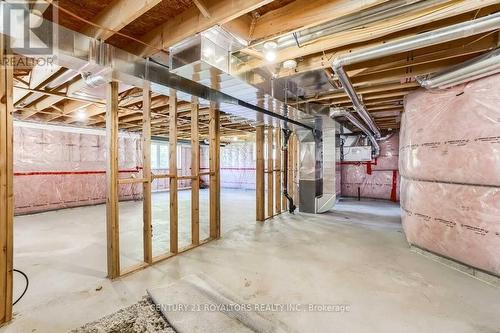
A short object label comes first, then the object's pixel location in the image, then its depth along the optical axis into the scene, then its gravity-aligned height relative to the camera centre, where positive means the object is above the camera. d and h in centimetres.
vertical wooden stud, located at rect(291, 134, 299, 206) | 591 -9
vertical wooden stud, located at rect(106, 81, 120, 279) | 236 -12
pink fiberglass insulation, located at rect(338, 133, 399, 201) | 741 -30
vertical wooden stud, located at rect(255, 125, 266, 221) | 466 -21
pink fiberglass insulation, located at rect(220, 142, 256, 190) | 1058 +3
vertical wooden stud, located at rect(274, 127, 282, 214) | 539 -18
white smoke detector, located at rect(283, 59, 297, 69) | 254 +111
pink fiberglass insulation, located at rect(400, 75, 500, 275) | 225 -7
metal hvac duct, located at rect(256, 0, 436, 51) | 159 +108
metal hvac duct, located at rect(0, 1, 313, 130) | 164 +88
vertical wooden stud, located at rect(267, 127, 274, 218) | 500 -21
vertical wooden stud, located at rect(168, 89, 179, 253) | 297 -13
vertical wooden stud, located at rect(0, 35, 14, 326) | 169 -16
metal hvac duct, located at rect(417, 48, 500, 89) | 210 +92
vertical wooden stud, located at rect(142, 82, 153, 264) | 267 -7
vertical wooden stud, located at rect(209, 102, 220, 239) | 357 -5
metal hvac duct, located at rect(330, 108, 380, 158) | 442 +94
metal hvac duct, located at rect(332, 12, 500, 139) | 163 +96
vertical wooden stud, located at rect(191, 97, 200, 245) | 327 -9
